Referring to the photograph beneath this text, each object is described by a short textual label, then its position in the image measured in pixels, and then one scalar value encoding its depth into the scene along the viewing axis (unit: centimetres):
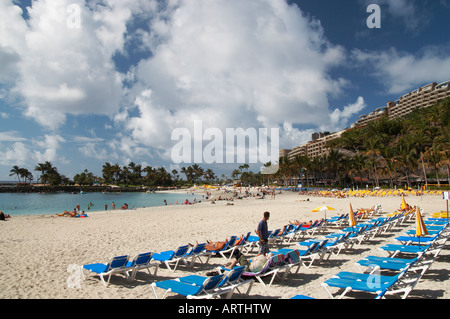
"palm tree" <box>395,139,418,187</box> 5003
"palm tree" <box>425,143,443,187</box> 4259
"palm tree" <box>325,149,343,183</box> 6919
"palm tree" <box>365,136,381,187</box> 5782
